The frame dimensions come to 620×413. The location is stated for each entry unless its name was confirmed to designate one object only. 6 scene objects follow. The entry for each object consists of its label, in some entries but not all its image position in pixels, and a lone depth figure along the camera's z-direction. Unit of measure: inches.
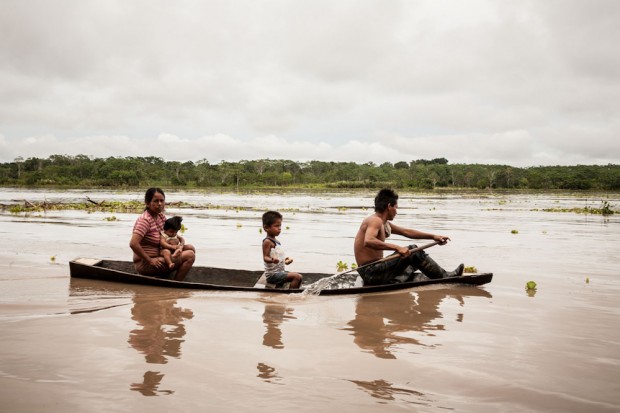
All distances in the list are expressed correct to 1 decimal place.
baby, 338.0
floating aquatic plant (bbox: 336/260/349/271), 426.3
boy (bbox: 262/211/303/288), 312.8
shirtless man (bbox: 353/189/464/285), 321.4
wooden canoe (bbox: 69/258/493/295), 305.9
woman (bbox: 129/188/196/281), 327.9
